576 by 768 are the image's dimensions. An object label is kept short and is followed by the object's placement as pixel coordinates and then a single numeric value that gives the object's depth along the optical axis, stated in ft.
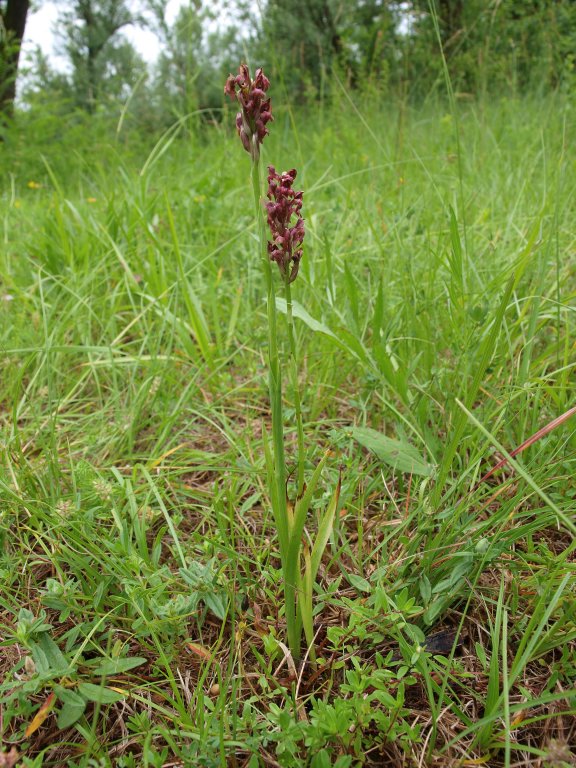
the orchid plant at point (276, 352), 1.09
